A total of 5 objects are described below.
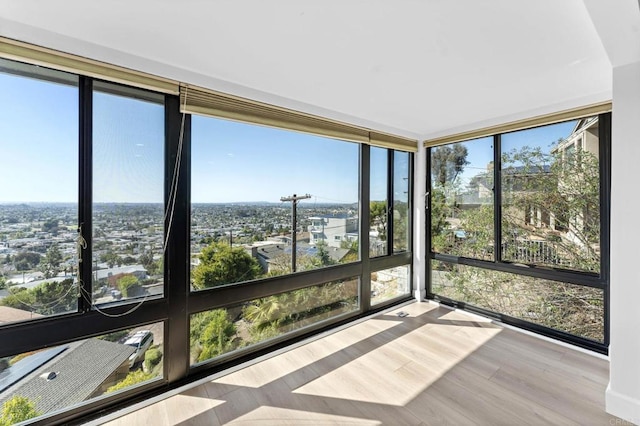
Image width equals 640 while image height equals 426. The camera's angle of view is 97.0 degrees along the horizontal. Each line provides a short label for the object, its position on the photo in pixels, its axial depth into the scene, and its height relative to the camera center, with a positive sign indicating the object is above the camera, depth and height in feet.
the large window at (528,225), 9.07 -0.46
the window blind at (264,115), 7.20 +2.93
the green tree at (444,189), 12.55 +1.11
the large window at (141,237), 5.65 -0.62
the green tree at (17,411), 5.41 -3.88
